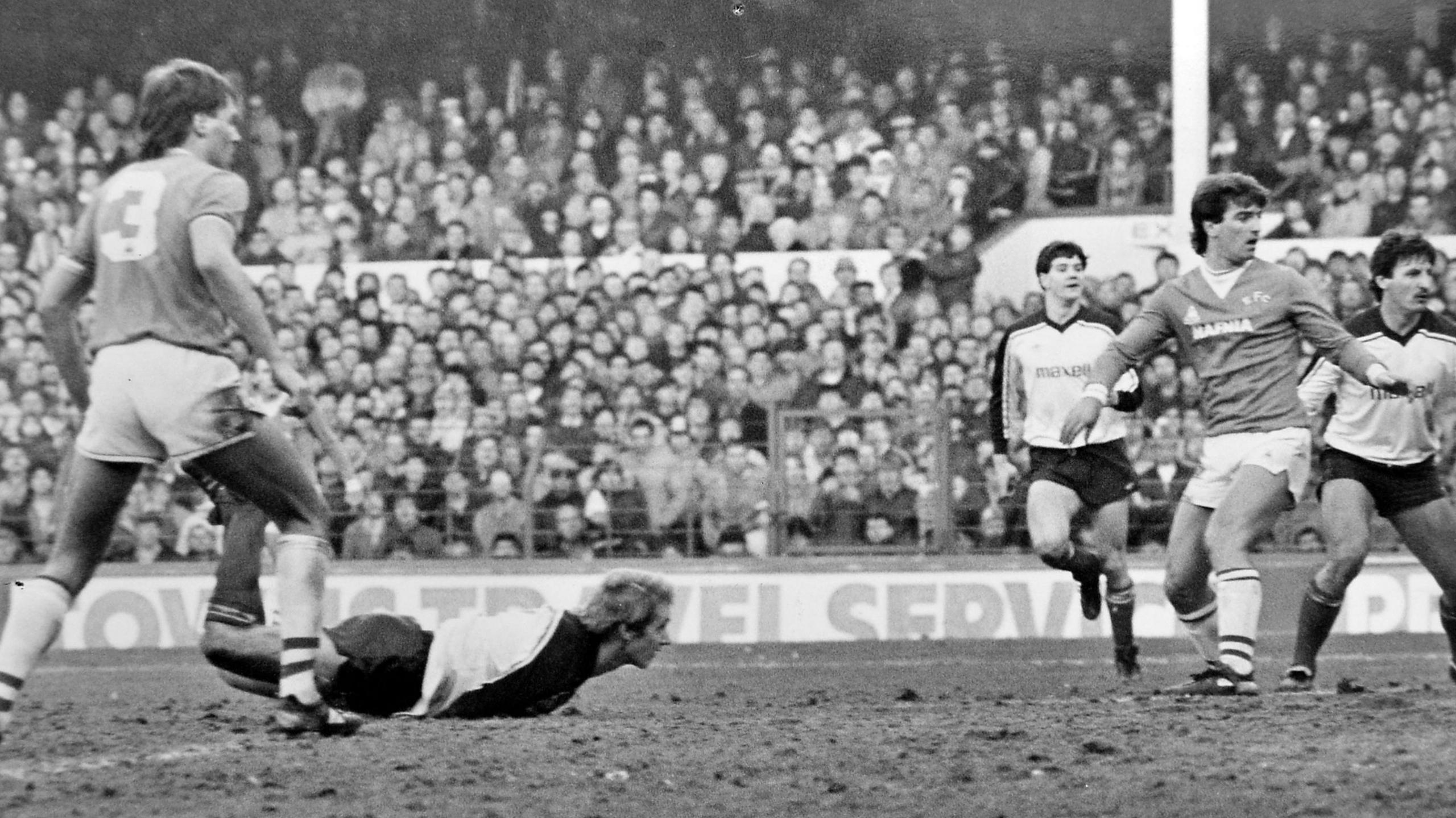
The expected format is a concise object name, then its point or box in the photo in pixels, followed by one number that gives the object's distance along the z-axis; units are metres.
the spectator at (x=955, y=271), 17.94
